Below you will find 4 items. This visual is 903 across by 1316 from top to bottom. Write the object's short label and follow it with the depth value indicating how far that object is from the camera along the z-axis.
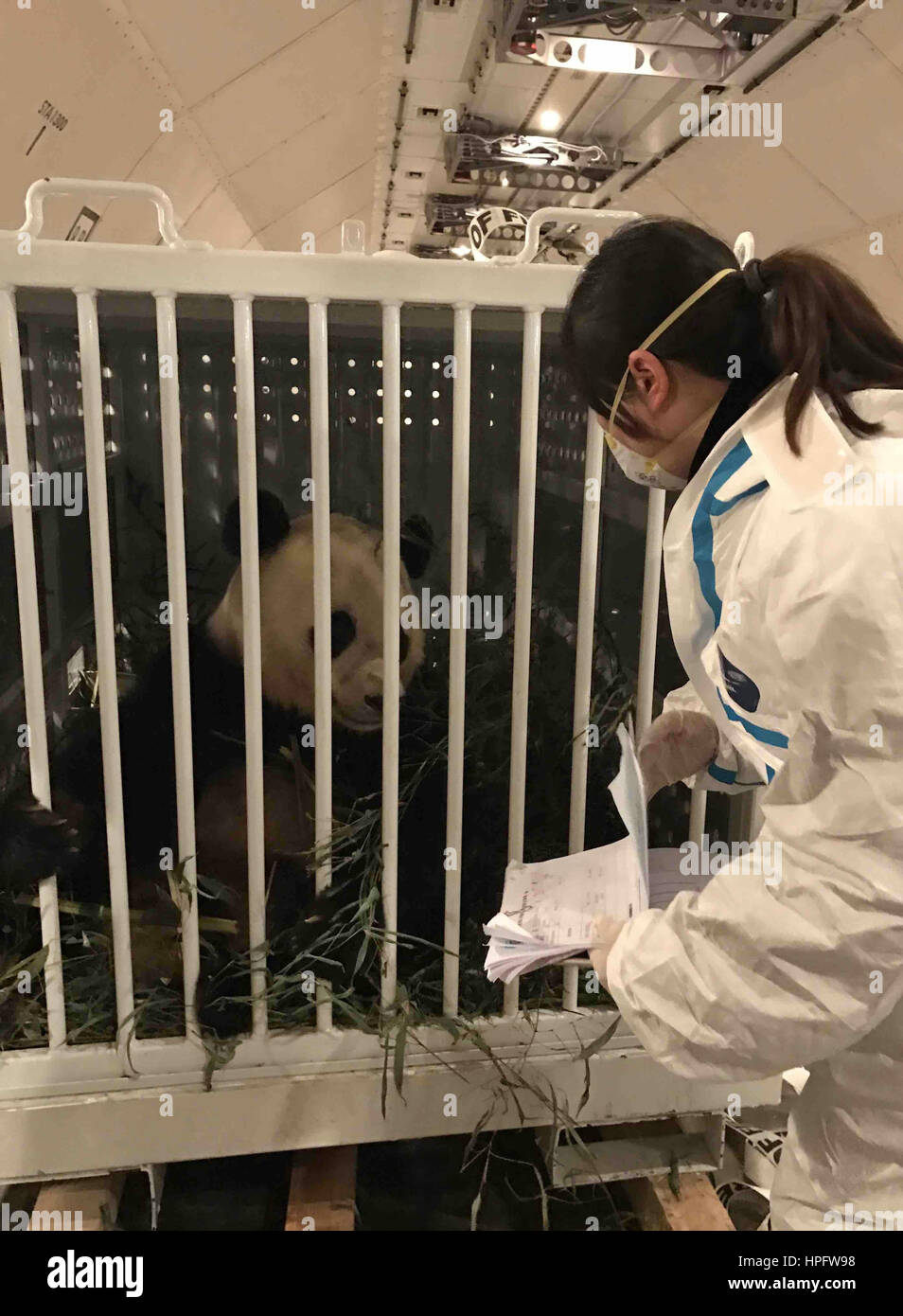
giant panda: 1.23
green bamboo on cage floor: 1.25
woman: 0.66
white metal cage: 1.08
